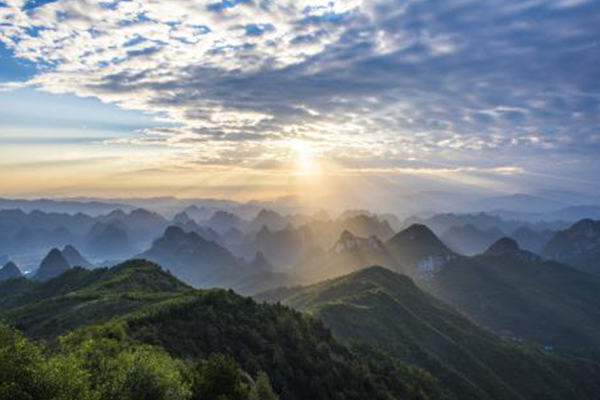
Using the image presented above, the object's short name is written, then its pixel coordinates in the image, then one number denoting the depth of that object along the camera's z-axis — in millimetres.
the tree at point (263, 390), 60478
